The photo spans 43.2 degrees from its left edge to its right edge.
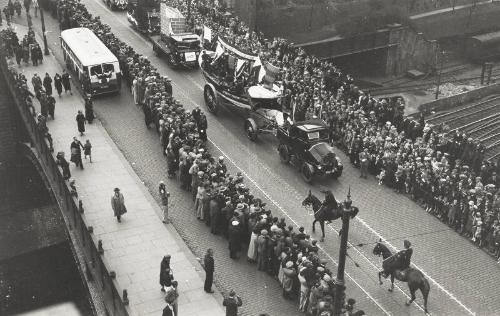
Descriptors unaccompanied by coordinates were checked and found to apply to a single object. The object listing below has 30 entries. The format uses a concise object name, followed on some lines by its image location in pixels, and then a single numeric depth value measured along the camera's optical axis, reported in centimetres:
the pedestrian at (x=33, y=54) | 3180
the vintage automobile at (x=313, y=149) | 2116
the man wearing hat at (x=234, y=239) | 1710
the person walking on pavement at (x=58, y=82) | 2836
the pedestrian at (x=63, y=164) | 2088
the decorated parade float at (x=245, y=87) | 2364
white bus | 2761
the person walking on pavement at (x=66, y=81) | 2834
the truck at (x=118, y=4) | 4155
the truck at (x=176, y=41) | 3064
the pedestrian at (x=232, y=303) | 1433
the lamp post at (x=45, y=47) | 3357
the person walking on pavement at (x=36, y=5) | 4033
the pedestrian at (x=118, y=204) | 1871
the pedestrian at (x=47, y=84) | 2767
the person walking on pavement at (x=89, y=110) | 2570
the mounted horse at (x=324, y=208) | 1784
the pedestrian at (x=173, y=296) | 1400
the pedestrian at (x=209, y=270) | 1555
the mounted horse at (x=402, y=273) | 1535
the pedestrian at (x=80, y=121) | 2442
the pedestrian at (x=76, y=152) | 2198
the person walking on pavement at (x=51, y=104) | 2596
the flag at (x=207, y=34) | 2855
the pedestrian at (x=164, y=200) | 1877
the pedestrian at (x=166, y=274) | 1537
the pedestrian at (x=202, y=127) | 2373
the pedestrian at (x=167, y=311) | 1365
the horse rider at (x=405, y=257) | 1537
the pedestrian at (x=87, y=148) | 2233
